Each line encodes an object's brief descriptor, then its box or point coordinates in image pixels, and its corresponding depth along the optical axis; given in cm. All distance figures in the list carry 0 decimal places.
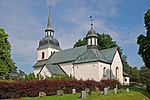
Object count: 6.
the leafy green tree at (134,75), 7818
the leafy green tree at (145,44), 3375
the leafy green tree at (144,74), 6905
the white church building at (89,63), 4662
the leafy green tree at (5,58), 4153
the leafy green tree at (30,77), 3603
